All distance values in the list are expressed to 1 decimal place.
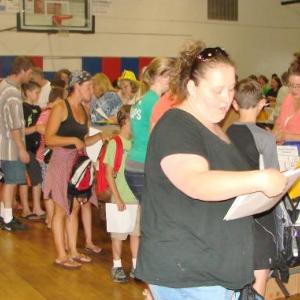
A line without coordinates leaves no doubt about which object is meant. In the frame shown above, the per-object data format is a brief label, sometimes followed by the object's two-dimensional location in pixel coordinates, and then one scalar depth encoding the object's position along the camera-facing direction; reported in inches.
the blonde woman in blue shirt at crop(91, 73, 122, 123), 221.9
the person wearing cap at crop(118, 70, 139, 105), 240.7
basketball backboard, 384.2
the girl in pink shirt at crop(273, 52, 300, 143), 135.1
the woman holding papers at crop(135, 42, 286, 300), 60.1
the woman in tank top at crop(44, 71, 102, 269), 153.3
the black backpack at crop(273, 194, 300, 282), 113.8
